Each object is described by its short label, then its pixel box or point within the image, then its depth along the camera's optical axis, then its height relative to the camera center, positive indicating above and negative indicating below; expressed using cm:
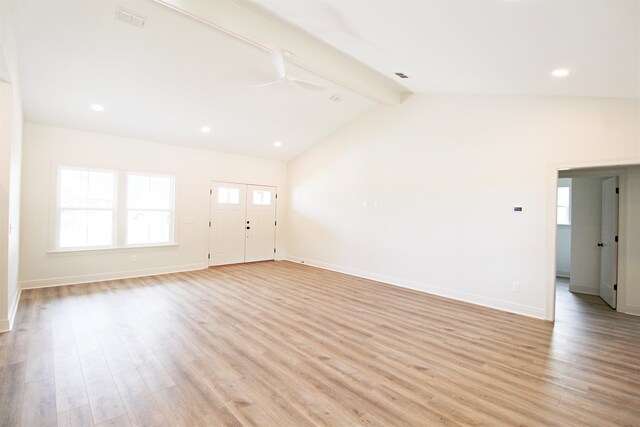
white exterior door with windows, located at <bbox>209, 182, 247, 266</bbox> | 715 -30
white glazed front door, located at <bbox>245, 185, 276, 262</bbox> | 784 -31
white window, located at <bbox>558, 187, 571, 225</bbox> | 728 +29
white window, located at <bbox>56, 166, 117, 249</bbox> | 526 +1
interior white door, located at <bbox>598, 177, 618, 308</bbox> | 451 -40
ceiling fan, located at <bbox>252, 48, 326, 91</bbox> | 345 +169
